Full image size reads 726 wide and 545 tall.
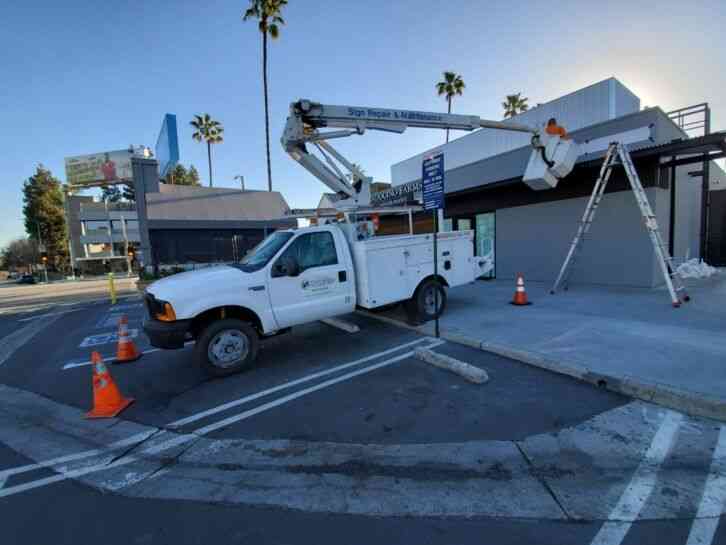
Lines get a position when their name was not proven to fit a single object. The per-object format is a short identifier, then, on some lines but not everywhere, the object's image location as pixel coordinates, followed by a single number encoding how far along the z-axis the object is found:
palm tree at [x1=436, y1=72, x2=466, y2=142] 31.75
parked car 42.12
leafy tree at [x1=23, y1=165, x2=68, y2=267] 53.78
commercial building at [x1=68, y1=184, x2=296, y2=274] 24.61
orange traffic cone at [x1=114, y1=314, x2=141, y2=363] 6.37
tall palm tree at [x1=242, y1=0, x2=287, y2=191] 22.02
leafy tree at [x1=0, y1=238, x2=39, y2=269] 56.38
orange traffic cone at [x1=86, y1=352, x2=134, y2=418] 4.32
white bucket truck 5.18
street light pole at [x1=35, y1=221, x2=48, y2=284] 51.80
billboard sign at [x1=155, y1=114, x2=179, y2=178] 20.22
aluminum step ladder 7.57
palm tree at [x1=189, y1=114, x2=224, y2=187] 43.12
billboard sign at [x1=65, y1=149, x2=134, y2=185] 41.41
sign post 5.54
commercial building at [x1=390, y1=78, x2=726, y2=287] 9.24
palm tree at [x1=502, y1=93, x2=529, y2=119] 34.41
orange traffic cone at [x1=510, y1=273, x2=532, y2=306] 8.29
